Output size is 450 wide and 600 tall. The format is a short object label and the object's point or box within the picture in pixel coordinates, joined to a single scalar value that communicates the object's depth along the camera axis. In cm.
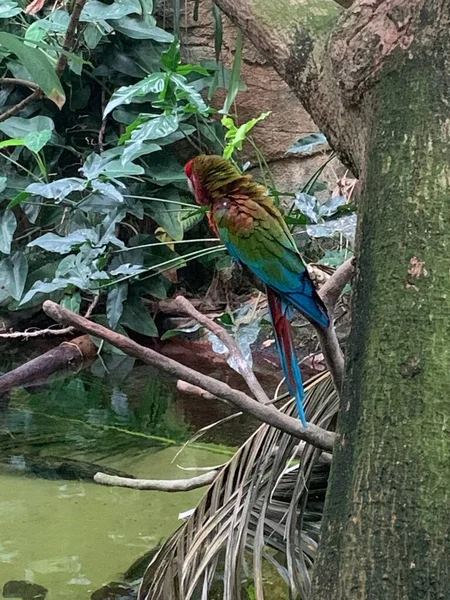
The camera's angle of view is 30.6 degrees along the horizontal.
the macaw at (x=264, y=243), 296
